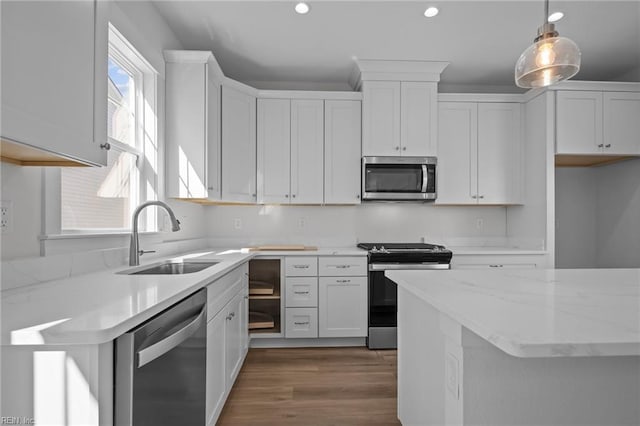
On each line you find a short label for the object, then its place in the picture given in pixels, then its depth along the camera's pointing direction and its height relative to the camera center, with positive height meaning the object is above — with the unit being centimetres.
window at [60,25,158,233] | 179 +35
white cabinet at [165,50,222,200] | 272 +72
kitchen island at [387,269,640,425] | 76 -40
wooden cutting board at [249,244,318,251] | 320 -30
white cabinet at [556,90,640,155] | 317 +91
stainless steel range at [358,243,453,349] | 306 -60
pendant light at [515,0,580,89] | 145 +70
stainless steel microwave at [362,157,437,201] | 332 +39
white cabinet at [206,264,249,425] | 170 -72
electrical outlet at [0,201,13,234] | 125 +0
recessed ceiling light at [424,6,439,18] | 245 +152
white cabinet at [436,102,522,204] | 349 +67
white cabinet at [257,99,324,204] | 336 +67
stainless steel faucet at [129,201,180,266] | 190 -11
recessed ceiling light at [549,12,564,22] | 251 +153
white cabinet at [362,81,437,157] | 332 +99
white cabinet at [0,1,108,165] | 90 +43
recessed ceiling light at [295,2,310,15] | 240 +151
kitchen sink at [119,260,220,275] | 212 -33
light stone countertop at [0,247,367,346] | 79 -27
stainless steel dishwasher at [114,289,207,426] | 90 -49
